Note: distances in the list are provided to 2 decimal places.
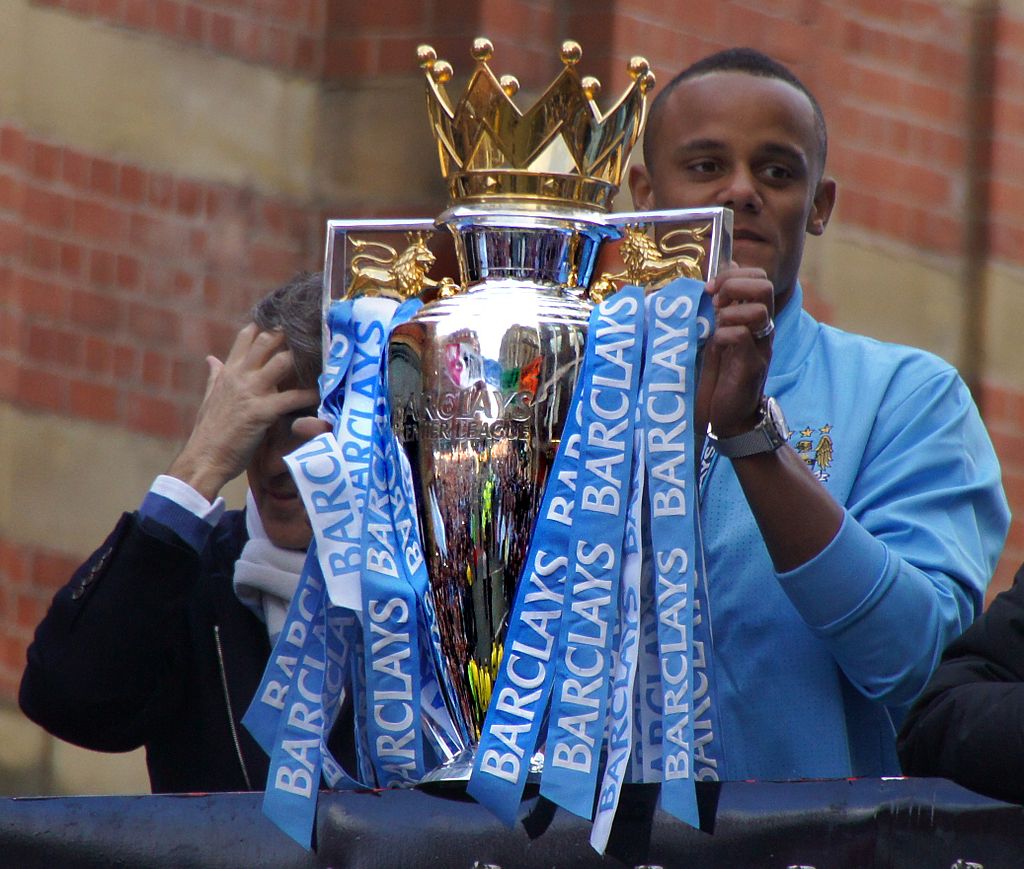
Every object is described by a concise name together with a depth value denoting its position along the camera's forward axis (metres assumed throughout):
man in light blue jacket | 4.54
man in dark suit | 5.64
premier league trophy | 4.41
